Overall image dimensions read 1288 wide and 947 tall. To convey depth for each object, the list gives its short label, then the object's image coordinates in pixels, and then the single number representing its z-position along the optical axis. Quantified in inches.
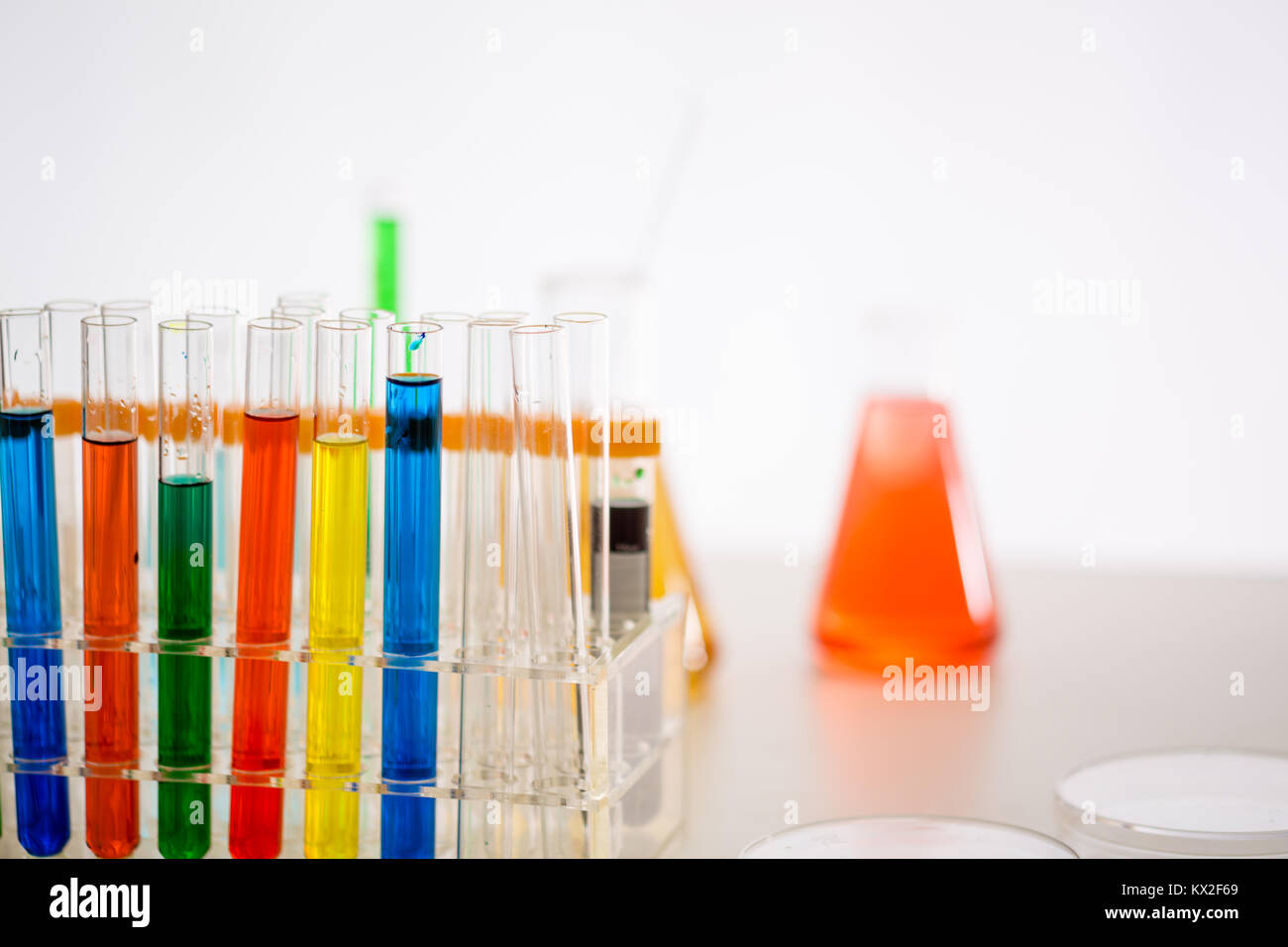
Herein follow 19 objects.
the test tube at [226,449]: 38.6
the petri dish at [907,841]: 38.9
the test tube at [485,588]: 36.4
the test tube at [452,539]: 37.2
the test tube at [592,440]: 37.5
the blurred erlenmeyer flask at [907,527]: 51.4
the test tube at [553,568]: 35.9
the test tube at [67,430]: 38.7
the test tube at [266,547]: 36.7
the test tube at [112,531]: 37.6
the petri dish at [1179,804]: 39.1
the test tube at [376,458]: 37.2
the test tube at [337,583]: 36.4
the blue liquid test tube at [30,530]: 37.9
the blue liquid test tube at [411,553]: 36.0
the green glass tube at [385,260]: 51.4
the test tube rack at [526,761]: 36.0
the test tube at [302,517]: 38.6
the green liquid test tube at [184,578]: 37.1
